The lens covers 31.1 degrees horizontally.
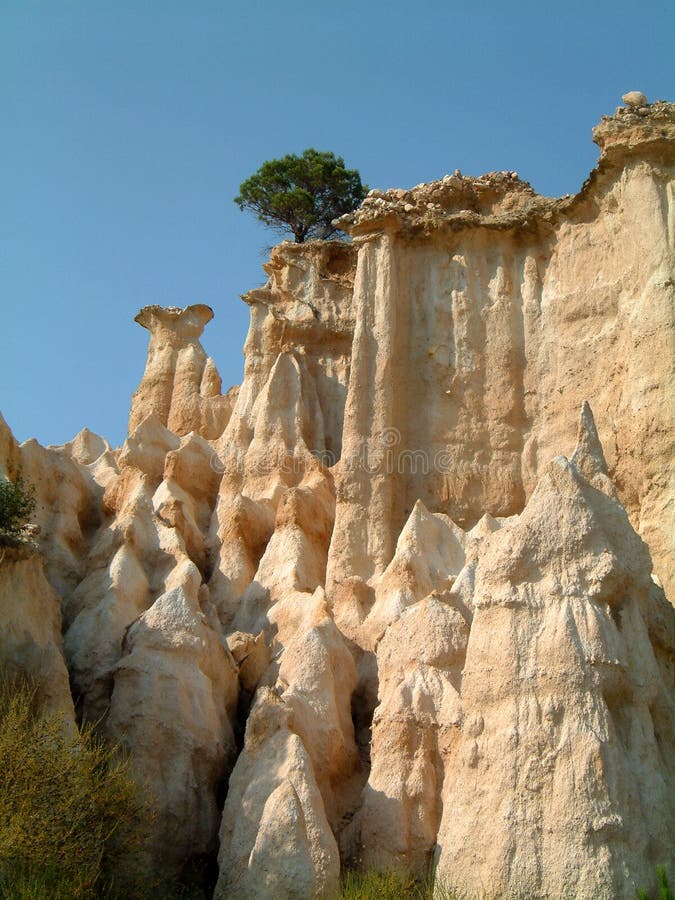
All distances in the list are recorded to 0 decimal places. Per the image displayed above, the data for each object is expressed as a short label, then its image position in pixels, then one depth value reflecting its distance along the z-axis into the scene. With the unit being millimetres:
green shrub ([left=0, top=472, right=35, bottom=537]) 17844
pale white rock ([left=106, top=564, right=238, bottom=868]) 15359
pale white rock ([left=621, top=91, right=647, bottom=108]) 21109
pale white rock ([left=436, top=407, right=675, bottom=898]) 12867
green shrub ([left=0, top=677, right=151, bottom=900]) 12828
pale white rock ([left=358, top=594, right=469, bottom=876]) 14516
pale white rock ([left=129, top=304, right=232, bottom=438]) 27766
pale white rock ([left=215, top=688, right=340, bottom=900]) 13695
